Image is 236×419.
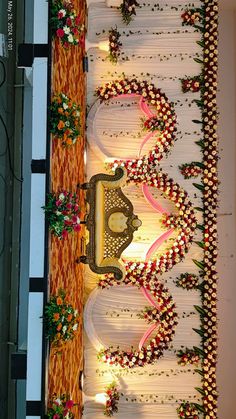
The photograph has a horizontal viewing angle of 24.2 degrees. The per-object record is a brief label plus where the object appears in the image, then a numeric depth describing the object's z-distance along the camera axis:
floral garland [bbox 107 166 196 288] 6.27
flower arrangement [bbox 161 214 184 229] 6.34
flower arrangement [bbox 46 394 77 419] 4.62
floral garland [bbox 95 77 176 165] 6.35
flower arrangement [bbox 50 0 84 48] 4.87
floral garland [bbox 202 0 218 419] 6.23
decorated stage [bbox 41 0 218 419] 6.23
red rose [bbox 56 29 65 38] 4.87
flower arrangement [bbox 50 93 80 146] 4.79
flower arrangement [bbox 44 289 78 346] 4.57
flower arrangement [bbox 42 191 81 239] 4.64
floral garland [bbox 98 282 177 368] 6.11
